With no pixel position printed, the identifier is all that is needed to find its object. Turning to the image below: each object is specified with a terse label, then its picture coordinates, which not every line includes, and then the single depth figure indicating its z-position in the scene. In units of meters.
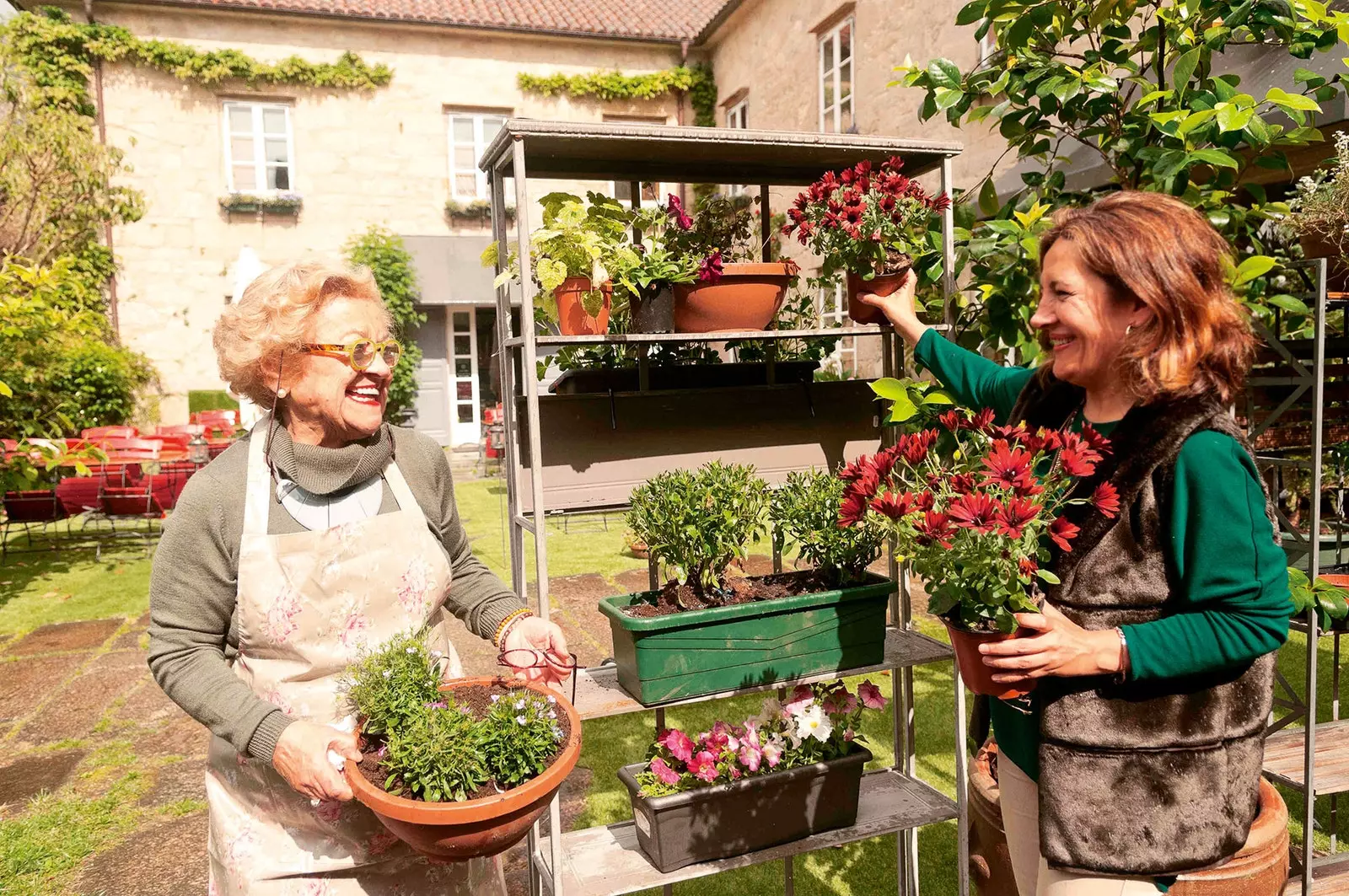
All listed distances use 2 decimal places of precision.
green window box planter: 2.05
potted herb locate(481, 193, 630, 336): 2.17
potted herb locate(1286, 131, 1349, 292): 2.75
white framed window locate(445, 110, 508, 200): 14.14
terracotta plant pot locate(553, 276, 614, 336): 2.18
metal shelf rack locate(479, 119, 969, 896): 2.11
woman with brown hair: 1.48
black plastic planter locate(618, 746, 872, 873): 2.19
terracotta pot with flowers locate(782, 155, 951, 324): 2.35
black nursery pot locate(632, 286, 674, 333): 2.28
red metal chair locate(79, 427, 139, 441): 8.73
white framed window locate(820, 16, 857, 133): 10.65
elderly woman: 1.66
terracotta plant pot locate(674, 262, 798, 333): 2.29
